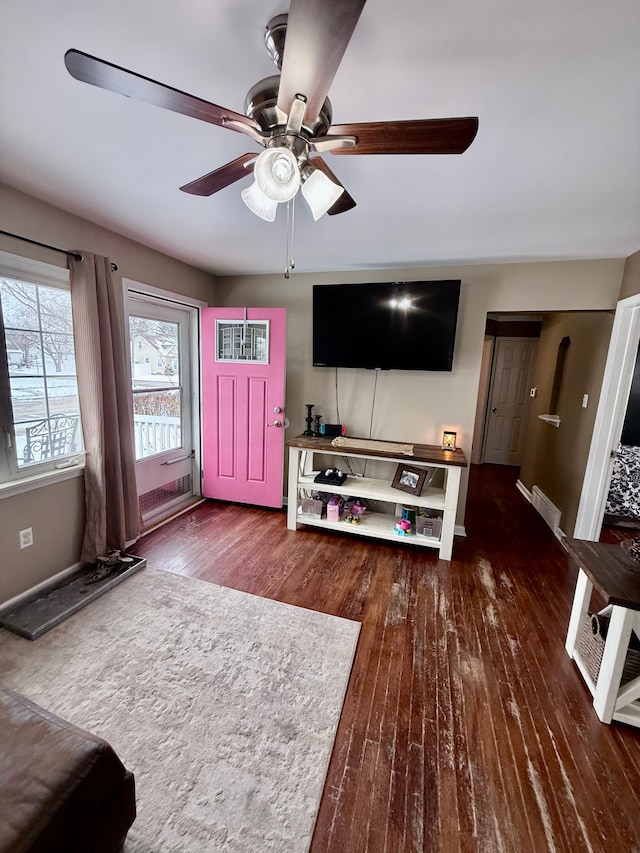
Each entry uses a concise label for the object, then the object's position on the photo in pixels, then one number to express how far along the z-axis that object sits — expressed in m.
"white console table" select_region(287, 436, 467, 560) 2.69
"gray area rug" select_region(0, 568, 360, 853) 1.14
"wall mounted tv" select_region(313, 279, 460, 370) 2.82
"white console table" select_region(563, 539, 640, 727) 1.42
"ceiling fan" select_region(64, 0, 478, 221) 0.72
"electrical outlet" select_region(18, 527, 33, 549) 2.08
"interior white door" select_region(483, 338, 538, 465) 5.25
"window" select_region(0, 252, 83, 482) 1.97
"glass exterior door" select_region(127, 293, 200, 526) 3.01
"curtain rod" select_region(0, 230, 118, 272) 1.92
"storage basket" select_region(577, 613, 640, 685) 1.53
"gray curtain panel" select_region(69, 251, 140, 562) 2.24
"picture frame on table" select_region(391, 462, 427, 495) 2.85
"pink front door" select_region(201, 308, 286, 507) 3.30
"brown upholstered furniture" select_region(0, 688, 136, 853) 0.78
